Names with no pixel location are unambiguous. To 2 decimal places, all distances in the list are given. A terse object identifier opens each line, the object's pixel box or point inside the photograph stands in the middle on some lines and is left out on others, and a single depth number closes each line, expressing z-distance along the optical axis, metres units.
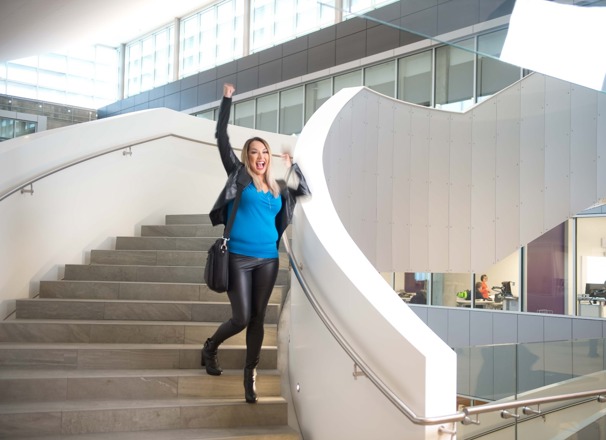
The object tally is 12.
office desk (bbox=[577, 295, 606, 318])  12.34
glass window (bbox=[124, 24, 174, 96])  26.25
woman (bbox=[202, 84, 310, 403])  3.78
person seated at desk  13.75
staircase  3.66
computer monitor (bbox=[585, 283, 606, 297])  12.50
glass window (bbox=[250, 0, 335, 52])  18.36
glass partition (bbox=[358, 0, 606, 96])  3.40
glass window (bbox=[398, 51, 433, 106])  14.42
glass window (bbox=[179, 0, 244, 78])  22.30
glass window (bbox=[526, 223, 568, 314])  13.12
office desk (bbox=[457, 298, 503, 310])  13.56
